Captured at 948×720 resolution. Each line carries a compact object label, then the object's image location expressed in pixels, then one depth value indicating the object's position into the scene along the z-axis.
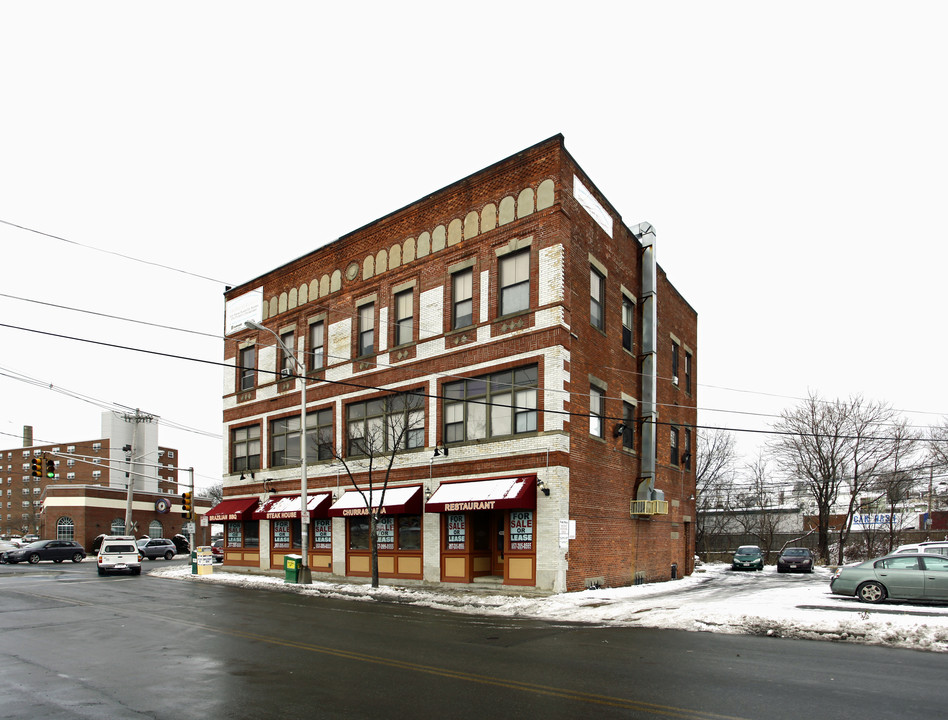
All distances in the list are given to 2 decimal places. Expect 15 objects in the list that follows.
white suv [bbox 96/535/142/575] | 36.81
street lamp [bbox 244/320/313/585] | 28.20
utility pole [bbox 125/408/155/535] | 53.94
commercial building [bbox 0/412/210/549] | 71.31
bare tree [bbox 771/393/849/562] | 50.31
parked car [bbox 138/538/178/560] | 54.81
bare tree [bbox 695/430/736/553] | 67.75
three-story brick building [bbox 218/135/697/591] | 24.12
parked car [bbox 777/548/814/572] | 41.19
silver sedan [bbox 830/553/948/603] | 19.20
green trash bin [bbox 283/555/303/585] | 28.69
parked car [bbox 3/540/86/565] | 51.09
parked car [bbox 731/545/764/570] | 43.69
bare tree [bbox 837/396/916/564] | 49.41
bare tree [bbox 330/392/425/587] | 27.19
